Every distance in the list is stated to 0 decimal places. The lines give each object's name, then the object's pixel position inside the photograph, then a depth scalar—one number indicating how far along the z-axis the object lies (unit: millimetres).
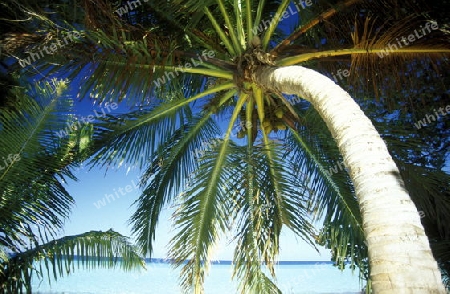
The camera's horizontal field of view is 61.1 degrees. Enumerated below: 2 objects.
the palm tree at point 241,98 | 3024
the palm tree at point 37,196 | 3961
